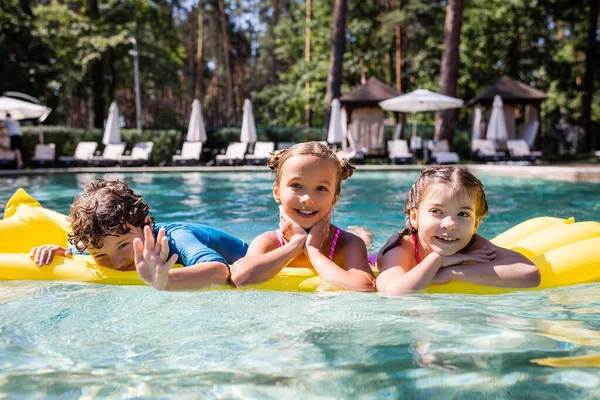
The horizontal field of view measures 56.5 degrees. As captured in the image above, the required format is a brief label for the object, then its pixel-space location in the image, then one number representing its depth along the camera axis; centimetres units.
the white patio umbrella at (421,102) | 1806
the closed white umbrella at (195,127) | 2019
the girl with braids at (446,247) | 275
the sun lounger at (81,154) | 1892
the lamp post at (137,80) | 2226
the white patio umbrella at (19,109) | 1689
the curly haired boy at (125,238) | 267
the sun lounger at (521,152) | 1969
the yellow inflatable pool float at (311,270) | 300
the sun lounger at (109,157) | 1889
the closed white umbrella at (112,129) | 1962
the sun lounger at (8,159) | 1736
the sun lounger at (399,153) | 1898
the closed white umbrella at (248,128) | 2019
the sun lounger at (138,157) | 1933
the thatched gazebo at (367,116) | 2145
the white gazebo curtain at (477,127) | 2088
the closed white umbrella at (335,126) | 1936
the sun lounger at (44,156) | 1844
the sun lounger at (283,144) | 2069
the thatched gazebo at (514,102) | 2214
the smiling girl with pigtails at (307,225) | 284
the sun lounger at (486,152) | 1995
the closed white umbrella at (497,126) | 1981
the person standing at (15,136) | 1747
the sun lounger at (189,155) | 1938
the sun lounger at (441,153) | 1842
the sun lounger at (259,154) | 1920
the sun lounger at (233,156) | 1927
